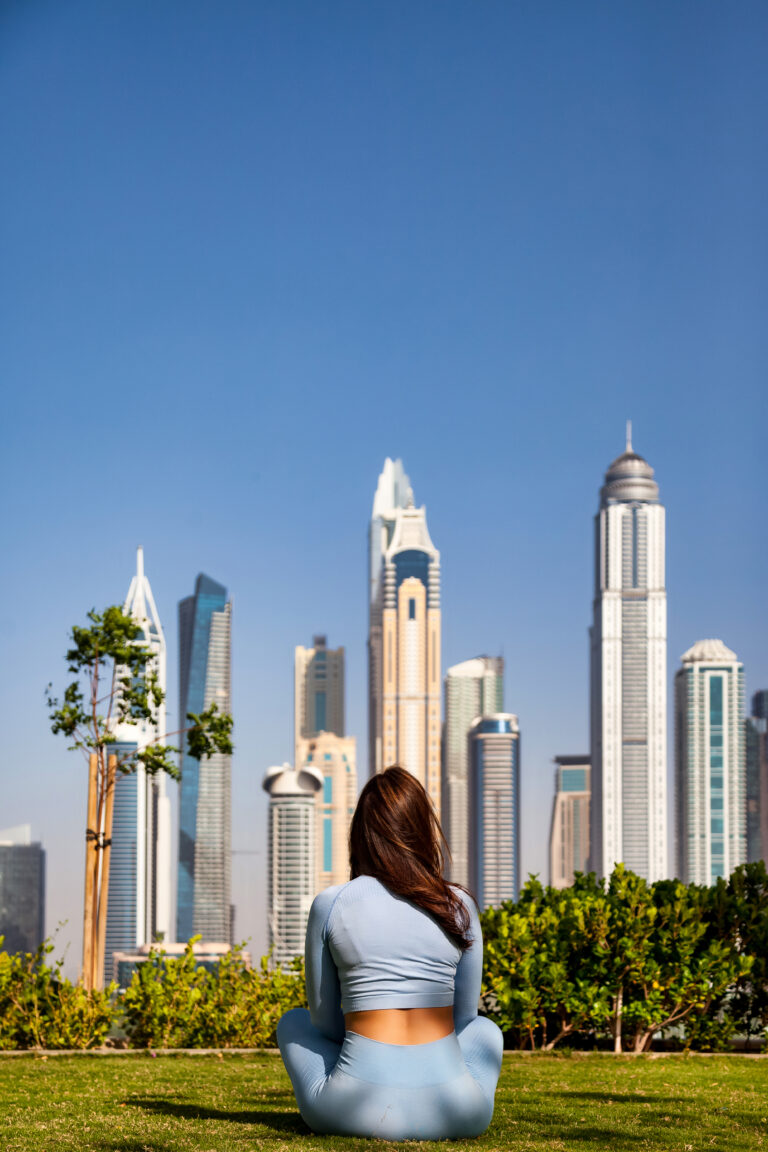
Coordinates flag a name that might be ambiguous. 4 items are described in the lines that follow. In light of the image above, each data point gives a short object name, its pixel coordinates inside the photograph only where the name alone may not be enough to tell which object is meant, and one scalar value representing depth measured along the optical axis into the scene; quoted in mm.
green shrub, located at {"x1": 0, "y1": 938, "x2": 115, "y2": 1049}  7355
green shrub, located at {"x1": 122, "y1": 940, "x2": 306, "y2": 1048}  7523
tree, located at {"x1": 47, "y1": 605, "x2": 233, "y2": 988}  9875
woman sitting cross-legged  3463
